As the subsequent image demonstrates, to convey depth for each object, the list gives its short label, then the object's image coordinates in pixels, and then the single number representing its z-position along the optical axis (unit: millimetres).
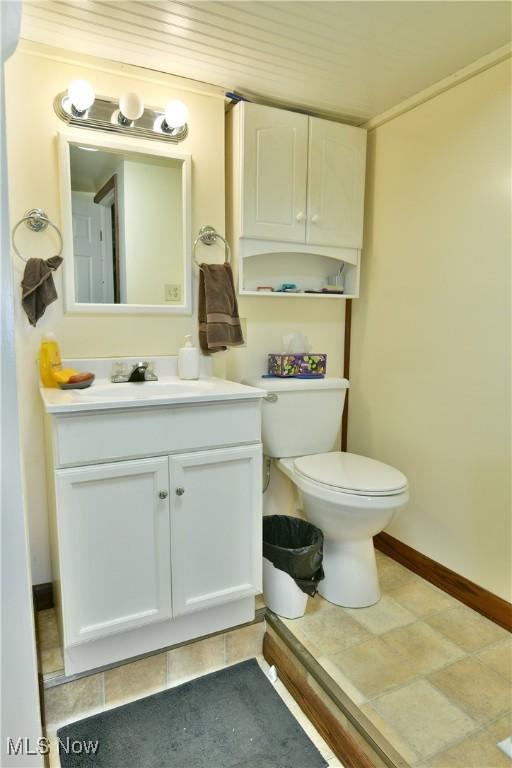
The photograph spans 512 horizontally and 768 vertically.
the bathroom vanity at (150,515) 1340
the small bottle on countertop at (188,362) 1855
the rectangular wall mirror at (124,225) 1701
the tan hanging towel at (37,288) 1614
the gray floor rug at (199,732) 1279
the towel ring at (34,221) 1625
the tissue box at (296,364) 2072
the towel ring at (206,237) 1933
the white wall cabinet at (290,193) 1919
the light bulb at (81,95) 1581
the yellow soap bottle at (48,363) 1620
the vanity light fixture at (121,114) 1611
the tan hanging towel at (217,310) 1910
